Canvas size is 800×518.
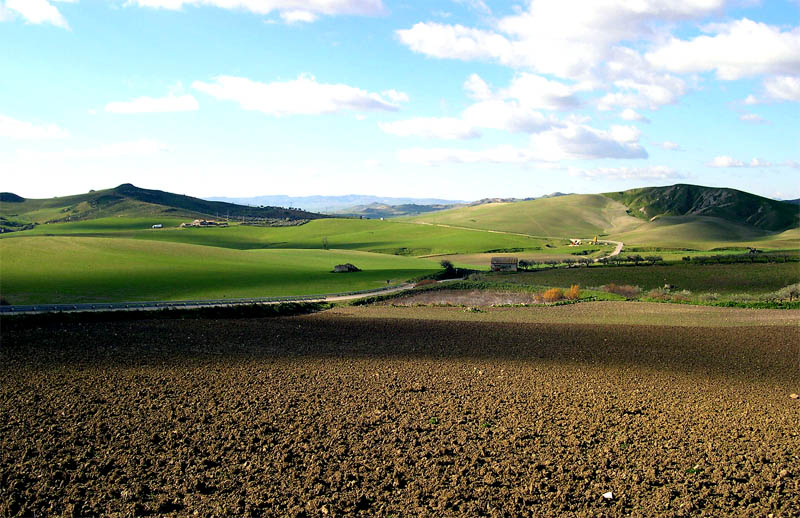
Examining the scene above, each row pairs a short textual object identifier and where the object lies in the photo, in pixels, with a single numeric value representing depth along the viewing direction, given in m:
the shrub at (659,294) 55.25
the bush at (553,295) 54.92
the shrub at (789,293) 50.12
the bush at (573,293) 55.78
